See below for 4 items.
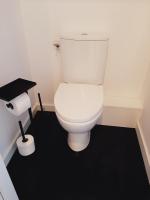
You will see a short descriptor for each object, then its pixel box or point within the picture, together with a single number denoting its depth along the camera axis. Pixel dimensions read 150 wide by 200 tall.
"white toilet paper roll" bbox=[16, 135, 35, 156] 1.36
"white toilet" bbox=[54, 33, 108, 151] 1.14
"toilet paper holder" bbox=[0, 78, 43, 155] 1.04
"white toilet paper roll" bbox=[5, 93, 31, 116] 1.13
